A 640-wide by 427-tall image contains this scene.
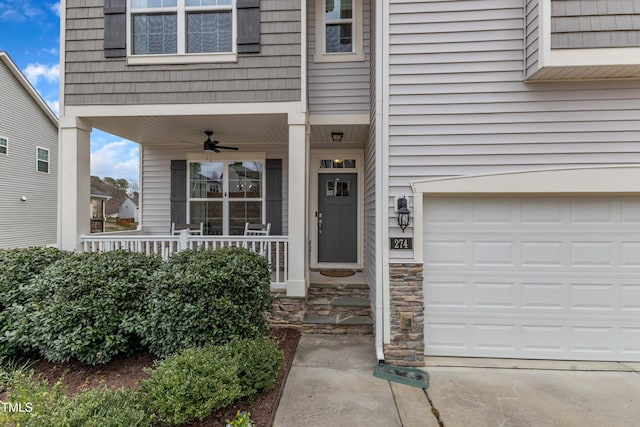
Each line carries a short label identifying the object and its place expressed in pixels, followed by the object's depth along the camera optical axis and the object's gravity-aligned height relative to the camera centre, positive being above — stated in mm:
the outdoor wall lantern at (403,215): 3547 -20
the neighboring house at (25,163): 10125 +1710
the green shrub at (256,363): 2711 -1383
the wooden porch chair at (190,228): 6055 -310
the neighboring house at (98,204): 16091 +458
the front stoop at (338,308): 4277 -1370
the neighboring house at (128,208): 33375 +419
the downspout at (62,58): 4532 +2229
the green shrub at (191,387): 2303 -1349
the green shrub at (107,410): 2002 -1361
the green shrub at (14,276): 3266 -736
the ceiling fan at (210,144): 5344 +1170
